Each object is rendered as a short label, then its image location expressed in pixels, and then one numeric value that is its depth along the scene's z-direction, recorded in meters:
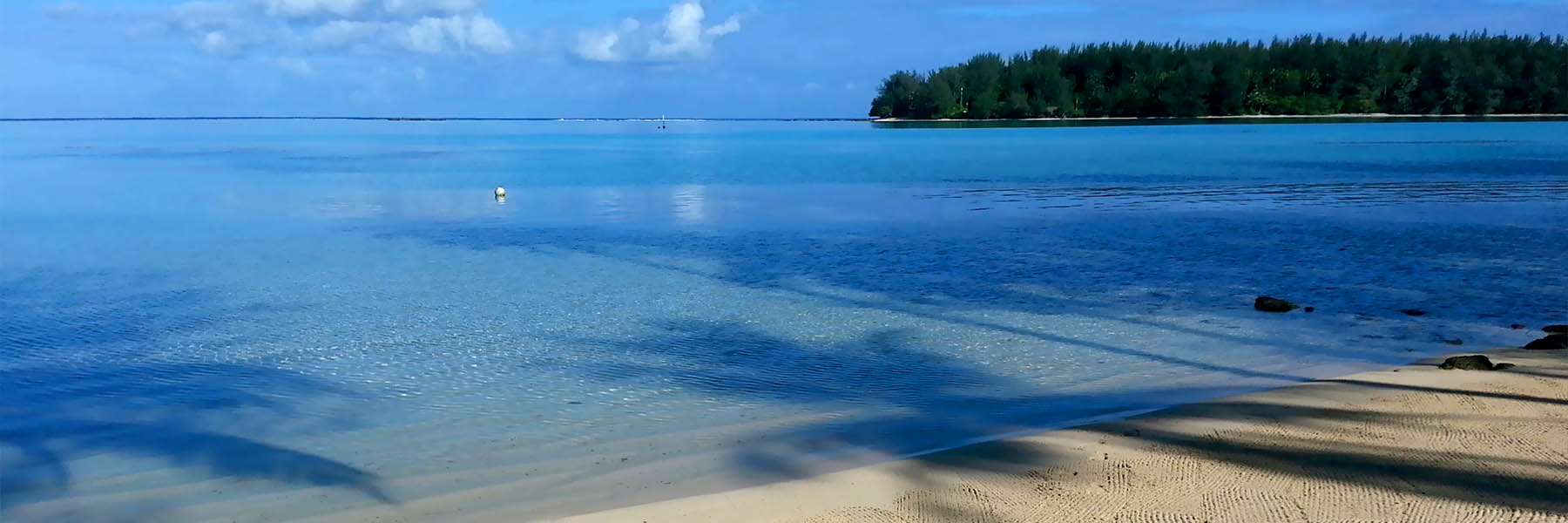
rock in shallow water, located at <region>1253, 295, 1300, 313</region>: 11.66
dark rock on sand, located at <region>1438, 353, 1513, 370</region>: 8.10
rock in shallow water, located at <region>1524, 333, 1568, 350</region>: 9.05
